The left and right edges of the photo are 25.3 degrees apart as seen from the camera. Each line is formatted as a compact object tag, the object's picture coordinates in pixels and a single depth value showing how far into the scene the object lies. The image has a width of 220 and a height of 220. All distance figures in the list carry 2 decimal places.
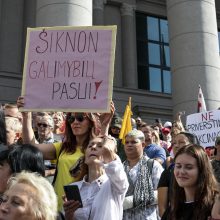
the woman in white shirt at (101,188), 3.85
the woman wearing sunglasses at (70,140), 4.46
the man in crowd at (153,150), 6.62
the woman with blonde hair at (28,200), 2.98
